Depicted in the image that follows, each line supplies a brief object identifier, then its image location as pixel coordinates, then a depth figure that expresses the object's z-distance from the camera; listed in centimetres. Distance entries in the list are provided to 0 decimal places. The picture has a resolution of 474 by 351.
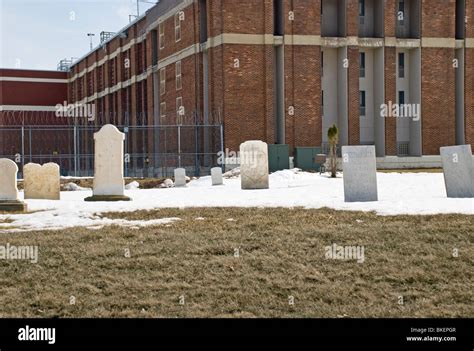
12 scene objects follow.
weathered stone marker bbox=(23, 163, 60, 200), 1923
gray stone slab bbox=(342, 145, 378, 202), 1568
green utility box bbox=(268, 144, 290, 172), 3653
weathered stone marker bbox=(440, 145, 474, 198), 1562
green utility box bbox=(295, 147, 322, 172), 3734
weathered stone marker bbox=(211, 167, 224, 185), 2681
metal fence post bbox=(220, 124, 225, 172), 3570
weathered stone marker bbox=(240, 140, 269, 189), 2250
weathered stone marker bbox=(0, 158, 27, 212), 1542
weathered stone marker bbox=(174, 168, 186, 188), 2772
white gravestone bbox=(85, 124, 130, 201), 1803
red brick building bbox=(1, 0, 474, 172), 3762
